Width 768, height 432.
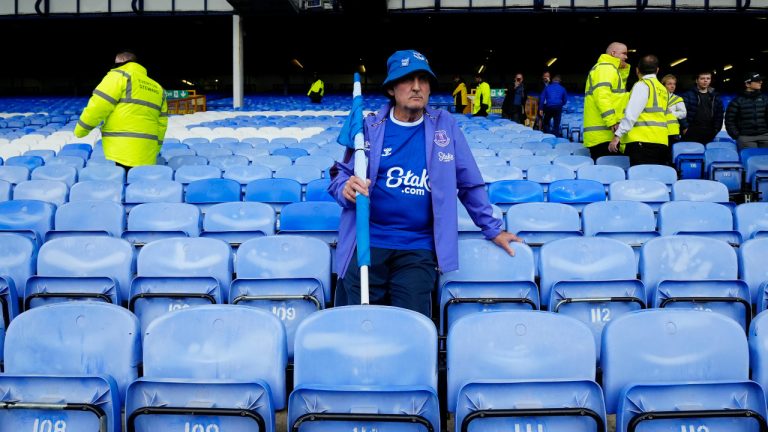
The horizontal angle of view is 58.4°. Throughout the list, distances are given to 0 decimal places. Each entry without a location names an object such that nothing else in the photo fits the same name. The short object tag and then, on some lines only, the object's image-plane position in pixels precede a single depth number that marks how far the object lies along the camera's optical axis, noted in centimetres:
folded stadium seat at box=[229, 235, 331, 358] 386
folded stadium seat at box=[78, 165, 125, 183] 706
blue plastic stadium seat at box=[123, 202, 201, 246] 532
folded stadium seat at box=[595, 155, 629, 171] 802
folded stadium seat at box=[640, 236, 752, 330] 382
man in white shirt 724
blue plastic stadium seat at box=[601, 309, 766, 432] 289
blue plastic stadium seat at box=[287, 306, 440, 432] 282
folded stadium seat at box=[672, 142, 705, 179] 897
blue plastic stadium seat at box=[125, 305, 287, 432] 290
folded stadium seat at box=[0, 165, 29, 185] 721
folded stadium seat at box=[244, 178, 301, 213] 631
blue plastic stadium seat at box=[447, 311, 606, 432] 287
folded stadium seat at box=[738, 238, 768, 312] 413
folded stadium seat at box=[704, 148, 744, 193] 838
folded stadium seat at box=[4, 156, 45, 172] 817
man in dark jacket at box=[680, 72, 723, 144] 1027
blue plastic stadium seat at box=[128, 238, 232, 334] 388
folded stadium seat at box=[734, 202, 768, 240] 536
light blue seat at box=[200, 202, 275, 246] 526
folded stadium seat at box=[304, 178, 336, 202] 625
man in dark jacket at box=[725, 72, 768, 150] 927
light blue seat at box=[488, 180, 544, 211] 616
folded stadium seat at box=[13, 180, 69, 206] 638
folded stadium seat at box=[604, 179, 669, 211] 630
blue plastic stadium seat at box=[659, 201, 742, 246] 529
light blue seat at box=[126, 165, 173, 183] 704
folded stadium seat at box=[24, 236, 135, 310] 401
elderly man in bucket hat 351
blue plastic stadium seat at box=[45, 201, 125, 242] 543
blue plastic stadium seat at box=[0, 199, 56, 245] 542
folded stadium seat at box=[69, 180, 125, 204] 641
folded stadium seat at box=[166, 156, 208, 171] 843
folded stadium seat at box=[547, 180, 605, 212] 625
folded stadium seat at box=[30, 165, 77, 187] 725
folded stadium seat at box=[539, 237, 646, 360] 382
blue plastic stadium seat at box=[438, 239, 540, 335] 380
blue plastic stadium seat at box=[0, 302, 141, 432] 300
